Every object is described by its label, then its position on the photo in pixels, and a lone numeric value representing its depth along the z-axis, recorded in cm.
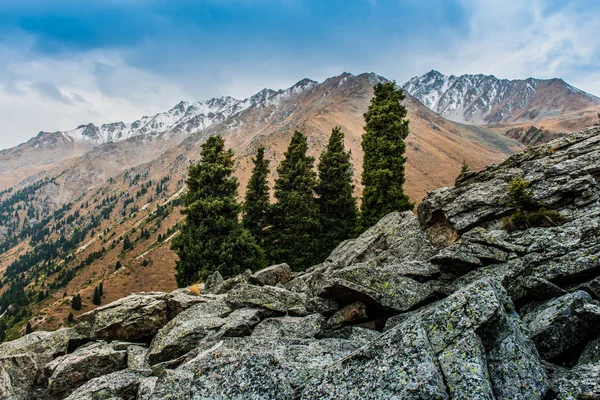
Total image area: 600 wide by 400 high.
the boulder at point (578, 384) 486
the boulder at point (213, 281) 2206
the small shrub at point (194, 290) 1891
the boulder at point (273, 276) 2005
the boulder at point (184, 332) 1095
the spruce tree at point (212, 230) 3041
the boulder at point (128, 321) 1355
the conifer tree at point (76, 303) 13134
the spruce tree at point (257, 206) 3897
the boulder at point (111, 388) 789
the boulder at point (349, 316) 1031
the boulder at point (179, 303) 1469
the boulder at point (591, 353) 616
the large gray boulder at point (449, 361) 498
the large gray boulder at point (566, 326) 676
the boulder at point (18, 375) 1092
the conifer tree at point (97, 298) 13600
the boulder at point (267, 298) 1293
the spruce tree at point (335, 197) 4078
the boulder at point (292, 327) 1033
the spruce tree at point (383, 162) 3338
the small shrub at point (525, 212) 1305
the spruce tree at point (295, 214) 3784
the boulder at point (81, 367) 1067
